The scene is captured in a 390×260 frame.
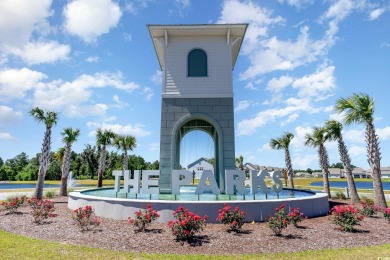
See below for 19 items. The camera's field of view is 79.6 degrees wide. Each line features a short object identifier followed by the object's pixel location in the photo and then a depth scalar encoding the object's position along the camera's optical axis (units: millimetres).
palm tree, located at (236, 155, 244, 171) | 59931
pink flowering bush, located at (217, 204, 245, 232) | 10742
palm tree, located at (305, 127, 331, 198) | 28872
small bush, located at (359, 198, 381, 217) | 14172
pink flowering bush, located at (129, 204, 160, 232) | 10766
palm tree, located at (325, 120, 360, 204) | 24391
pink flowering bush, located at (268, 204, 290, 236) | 10205
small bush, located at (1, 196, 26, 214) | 15126
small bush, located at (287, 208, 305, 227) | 11227
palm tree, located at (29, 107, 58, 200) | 23855
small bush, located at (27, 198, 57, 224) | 12422
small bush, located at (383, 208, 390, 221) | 12811
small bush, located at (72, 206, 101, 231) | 11039
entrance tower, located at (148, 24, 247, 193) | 18891
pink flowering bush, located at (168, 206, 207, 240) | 9578
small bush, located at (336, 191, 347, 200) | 25566
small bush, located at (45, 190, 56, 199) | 25517
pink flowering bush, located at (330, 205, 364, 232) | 10915
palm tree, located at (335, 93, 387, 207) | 17719
